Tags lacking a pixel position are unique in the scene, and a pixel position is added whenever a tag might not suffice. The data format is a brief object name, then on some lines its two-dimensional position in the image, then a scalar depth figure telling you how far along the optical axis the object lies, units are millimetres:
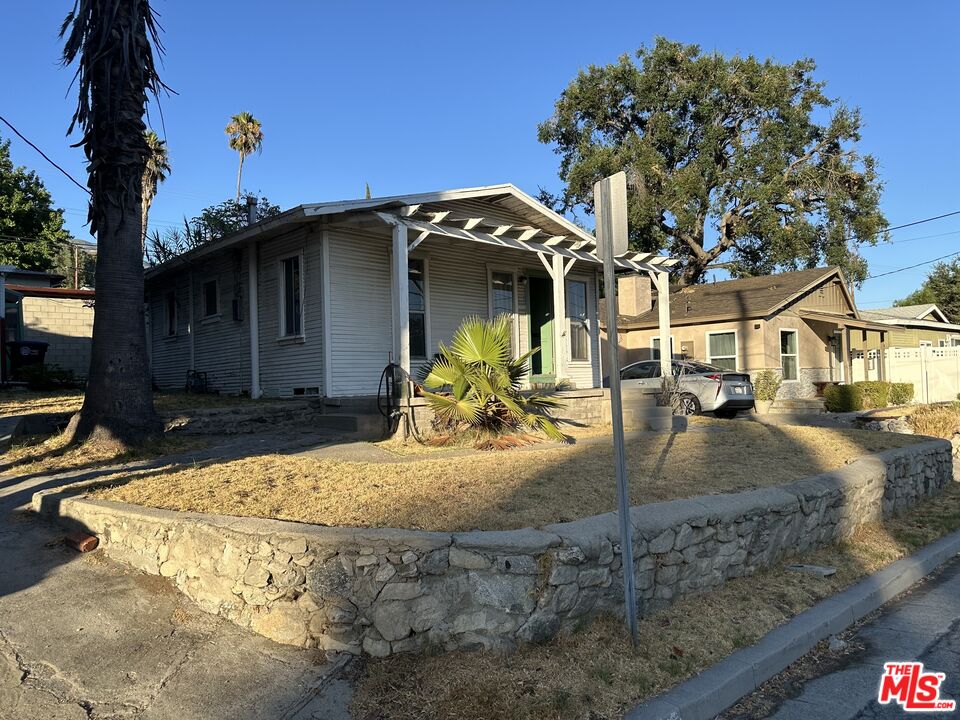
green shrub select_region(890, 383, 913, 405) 22172
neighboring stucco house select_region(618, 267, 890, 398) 22953
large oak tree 30656
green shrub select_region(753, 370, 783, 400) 21906
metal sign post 4281
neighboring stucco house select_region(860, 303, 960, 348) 31797
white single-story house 12180
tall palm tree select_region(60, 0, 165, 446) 8891
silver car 15891
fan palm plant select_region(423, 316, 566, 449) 8875
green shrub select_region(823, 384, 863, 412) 19969
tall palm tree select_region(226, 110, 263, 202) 40344
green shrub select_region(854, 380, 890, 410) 20578
